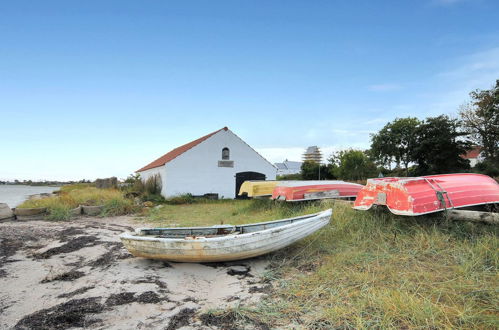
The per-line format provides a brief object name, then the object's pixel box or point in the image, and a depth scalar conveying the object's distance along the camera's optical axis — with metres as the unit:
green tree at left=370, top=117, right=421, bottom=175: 38.44
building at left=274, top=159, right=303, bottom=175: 80.62
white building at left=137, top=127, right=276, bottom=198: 19.31
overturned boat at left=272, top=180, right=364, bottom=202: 9.89
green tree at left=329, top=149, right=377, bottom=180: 44.69
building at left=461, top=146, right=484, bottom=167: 49.53
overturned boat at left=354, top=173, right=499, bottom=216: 5.71
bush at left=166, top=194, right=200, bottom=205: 18.03
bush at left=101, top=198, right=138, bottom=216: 12.90
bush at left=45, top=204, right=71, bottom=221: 11.39
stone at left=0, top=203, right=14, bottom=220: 10.93
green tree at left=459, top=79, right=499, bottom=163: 29.21
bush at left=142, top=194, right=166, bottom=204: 18.09
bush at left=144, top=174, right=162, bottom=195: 20.61
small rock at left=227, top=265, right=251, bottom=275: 5.28
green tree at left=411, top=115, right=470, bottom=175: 32.66
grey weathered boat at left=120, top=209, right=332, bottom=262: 5.23
